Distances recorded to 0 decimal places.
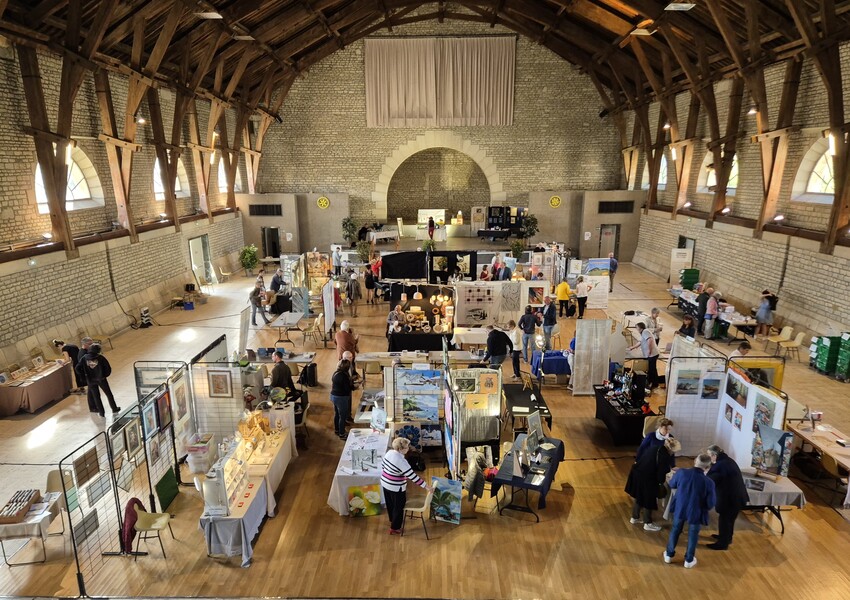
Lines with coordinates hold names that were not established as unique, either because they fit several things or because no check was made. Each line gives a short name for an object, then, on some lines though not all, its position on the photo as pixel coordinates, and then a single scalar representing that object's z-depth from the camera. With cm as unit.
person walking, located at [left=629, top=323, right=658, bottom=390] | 945
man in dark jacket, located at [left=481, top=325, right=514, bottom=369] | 936
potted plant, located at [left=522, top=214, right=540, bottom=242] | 2303
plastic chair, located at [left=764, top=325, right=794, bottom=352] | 1133
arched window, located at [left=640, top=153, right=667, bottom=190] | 2181
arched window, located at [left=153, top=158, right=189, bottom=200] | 1867
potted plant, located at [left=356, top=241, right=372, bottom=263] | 1820
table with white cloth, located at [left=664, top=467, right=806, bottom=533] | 583
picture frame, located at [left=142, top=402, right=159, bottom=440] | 609
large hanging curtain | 2312
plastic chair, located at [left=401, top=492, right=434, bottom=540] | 588
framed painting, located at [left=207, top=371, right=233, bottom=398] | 714
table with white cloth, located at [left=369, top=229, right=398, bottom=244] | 2283
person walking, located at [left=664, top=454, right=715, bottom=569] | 514
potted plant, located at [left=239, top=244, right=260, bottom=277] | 2016
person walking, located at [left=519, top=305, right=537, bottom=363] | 1039
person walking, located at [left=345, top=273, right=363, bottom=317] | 1512
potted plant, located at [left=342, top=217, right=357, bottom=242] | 2356
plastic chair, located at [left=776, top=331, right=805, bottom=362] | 1106
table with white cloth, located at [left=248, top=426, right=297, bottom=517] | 623
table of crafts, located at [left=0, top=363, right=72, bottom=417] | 879
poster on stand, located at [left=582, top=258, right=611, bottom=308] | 1482
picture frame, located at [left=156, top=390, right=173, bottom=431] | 642
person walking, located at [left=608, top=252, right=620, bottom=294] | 1588
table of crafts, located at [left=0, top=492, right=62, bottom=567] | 546
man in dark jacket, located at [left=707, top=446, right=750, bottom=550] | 539
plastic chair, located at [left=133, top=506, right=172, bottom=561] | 544
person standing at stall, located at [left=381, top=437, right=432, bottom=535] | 563
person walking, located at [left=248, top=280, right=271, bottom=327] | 1341
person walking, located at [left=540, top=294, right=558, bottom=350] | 1112
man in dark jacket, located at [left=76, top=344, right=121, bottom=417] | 831
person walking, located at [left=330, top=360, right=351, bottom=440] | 768
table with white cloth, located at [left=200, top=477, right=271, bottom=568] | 544
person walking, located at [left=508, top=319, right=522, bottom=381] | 1048
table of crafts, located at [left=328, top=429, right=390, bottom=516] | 618
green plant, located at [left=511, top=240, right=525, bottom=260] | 1891
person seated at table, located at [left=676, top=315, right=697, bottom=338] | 1079
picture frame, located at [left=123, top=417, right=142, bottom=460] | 574
